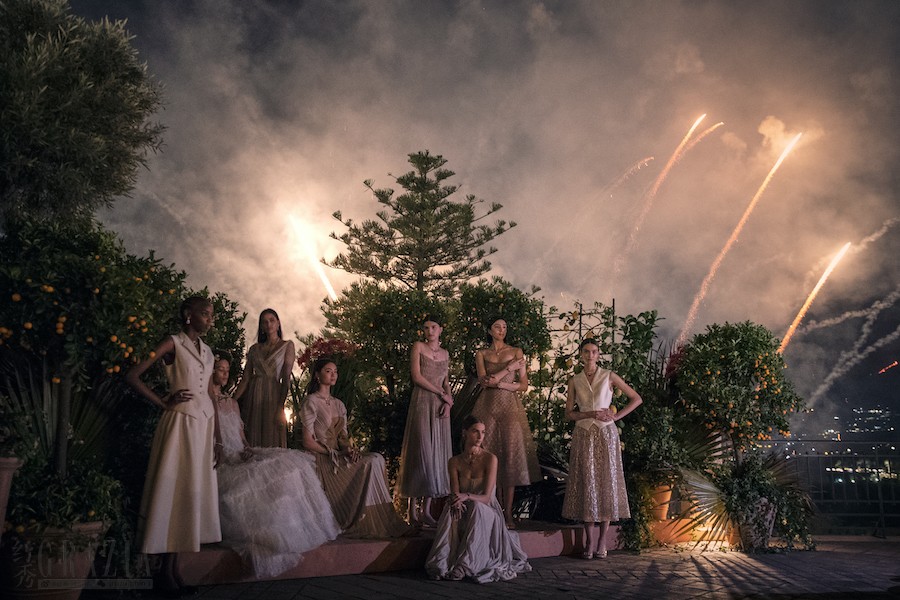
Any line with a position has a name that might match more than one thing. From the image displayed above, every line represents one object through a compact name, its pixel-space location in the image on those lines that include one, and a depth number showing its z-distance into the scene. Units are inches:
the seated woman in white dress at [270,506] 194.5
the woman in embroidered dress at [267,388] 250.7
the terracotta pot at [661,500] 292.4
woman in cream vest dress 171.8
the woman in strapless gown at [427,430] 253.8
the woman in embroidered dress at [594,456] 254.4
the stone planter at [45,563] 156.0
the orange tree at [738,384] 295.1
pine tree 893.2
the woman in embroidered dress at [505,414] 261.6
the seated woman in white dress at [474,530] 209.9
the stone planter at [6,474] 151.1
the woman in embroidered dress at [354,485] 225.6
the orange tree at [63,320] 162.9
